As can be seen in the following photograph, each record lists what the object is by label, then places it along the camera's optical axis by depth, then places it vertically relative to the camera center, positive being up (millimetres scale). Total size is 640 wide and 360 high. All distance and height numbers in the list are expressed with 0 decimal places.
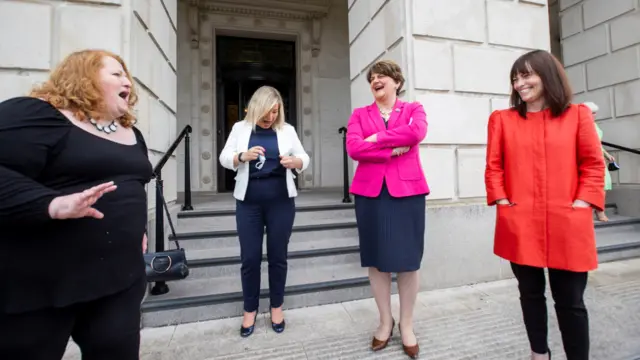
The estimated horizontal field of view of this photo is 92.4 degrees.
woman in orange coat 1512 -54
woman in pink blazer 1985 -47
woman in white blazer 2242 -6
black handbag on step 2105 -526
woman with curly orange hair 919 -79
